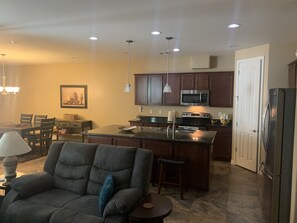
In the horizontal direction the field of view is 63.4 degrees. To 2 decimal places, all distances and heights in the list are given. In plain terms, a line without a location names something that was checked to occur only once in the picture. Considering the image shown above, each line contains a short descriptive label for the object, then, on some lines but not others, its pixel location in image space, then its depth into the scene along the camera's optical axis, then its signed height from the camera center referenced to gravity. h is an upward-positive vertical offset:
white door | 5.11 -0.23
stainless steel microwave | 6.38 +0.10
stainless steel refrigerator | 2.79 -0.60
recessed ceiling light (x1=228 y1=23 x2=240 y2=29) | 3.57 +1.15
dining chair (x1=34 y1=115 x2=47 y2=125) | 7.60 -0.63
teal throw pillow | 2.38 -0.96
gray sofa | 2.34 -0.98
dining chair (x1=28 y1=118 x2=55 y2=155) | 6.59 -1.02
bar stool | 3.81 -1.14
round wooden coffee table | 2.14 -1.03
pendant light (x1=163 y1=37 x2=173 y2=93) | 4.87 +0.23
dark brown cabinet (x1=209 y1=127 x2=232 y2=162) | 5.90 -1.05
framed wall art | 8.00 +0.11
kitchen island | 3.99 -0.79
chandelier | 6.58 +0.25
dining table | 6.26 -0.78
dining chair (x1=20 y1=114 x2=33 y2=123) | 7.59 -0.62
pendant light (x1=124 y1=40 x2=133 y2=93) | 4.75 +0.28
